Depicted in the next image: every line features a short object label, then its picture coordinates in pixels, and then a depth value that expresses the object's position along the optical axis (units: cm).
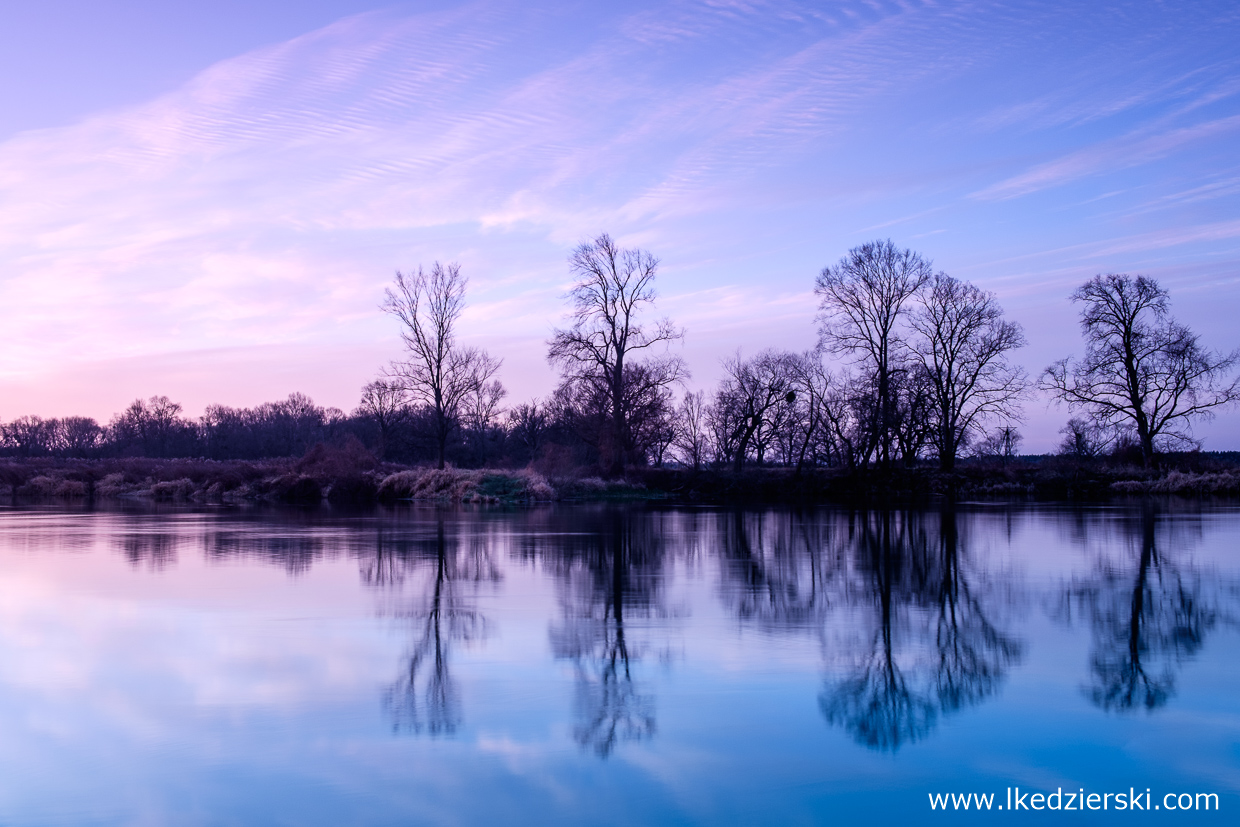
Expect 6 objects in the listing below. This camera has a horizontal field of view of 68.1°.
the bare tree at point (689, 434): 6969
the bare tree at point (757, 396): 5319
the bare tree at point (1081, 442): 4626
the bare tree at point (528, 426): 8312
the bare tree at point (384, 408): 7912
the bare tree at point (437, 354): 4394
